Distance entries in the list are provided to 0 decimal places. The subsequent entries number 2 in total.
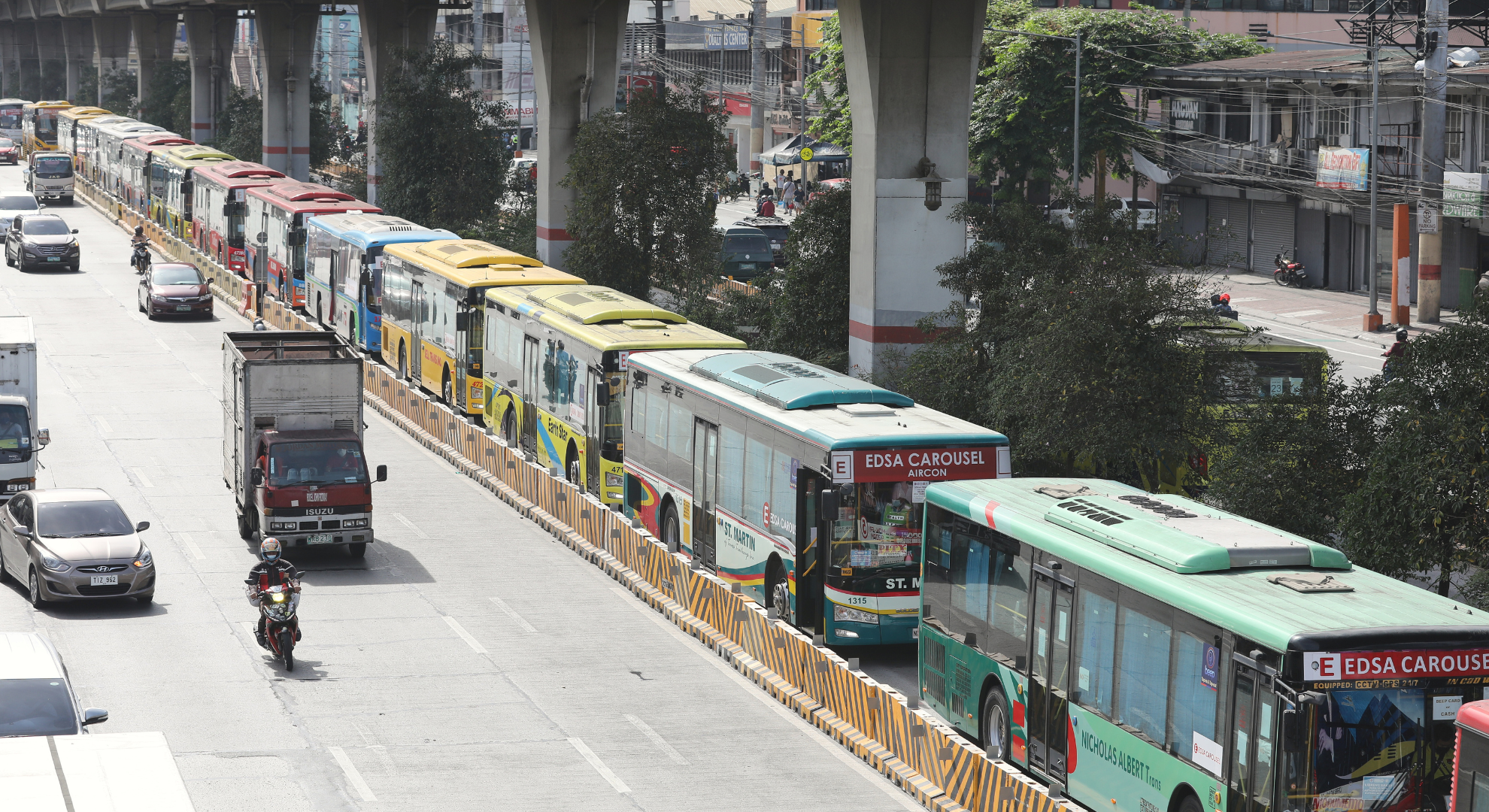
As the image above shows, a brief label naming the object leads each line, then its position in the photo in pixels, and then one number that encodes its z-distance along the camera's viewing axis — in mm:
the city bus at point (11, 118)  124688
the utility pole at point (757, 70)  113188
